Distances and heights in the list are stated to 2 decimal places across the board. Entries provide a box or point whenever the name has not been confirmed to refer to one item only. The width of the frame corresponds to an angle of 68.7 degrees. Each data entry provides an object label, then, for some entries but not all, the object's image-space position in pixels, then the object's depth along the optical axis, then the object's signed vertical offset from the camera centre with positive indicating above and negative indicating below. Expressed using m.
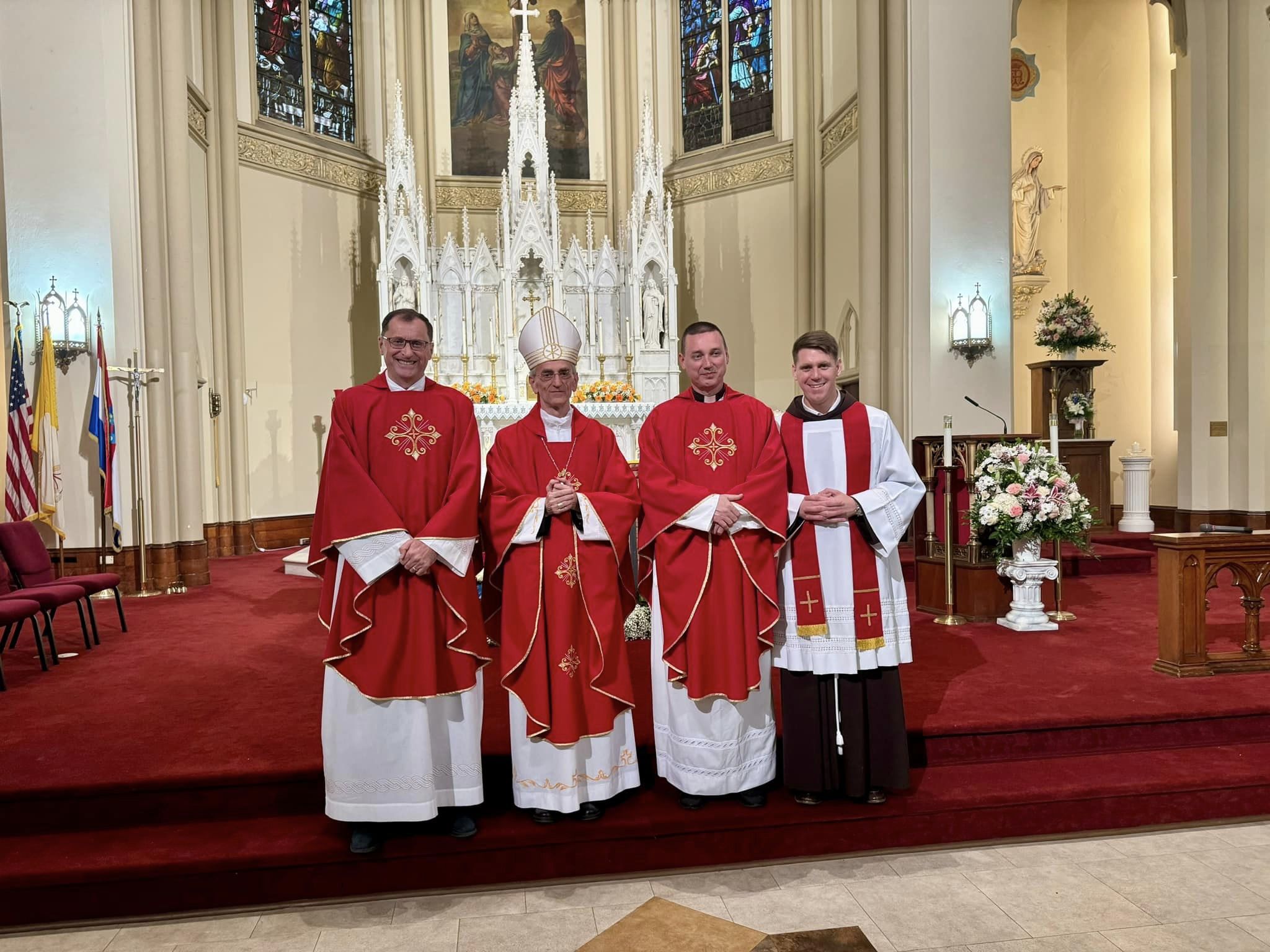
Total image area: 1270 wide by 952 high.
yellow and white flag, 7.87 +0.26
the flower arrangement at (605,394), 12.33 +0.84
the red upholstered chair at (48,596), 5.64 -0.78
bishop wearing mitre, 3.44 -0.51
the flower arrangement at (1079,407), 10.88 +0.44
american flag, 7.54 +0.10
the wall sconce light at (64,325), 8.17 +1.29
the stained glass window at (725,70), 14.27 +6.07
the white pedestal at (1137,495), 10.92 -0.62
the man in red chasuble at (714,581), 3.51 -0.49
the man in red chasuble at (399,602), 3.27 -0.50
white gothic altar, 12.63 +2.52
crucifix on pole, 8.52 +0.40
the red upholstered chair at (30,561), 6.34 -0.62
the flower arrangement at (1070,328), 10.91 +1.37
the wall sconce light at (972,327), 9.46 +1.24
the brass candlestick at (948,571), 6.68 -0.89
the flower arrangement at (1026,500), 6.20 -0.36
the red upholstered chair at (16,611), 5.20 -0.80
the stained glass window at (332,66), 13.80 +6.01
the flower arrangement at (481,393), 12.21 +0.88
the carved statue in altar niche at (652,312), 13.08 +2.03
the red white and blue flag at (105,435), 8.11 +0.31
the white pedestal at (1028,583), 6.37 -0.95
